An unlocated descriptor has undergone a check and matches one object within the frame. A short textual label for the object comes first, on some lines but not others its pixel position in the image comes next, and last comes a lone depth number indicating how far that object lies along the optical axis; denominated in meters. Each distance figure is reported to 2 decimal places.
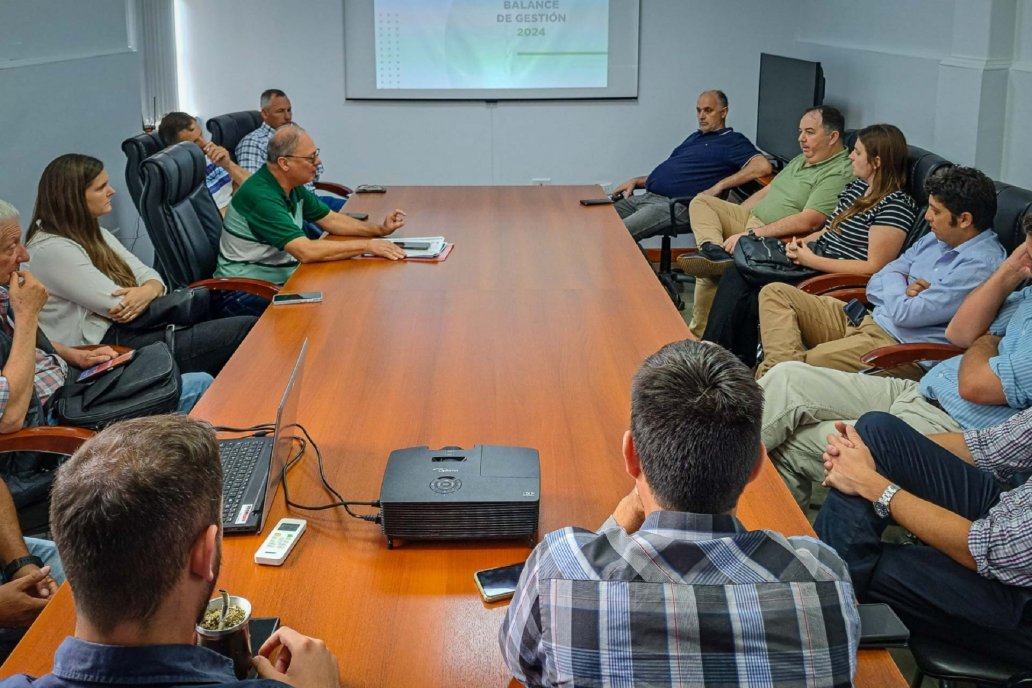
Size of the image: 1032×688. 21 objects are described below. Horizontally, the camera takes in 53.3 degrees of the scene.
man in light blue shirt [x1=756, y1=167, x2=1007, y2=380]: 3.14
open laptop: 1.79
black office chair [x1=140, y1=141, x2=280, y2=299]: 3.72
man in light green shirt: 4.66
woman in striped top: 3.83
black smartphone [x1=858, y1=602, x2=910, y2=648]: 1.47
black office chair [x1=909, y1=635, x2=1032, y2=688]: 1.77
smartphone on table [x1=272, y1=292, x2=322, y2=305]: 3.16
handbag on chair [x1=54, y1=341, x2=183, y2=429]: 2.73
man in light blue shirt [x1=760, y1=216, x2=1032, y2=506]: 2.61
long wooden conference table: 1.54
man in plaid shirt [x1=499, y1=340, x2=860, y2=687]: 1.20
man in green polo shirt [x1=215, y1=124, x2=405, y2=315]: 3.73
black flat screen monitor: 5.29
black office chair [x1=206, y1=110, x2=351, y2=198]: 5.47
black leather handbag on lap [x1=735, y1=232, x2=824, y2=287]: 4.09
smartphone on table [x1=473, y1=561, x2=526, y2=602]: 1.60
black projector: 1.70
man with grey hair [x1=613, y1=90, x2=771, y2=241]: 6.02
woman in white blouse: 3.23
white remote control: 1.70
